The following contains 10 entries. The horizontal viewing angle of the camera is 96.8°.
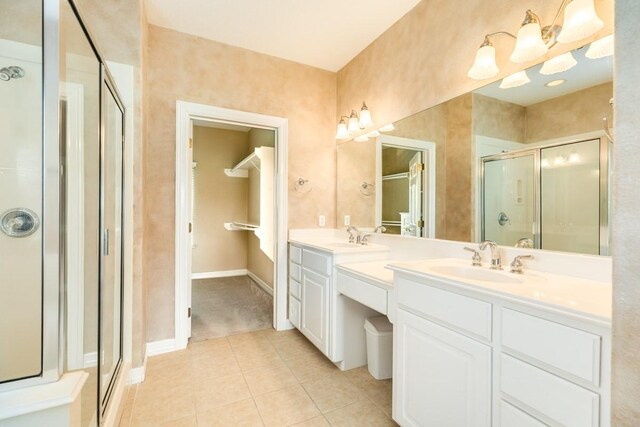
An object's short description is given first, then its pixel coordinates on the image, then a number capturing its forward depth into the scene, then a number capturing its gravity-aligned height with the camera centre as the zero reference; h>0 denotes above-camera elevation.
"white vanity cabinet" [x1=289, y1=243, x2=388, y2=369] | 2.00 -0.65
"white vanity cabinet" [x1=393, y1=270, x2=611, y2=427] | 0.78 -0.50
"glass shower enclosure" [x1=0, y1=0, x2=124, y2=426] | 0.87 +0.04
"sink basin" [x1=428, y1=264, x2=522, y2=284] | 1.34 -0.30
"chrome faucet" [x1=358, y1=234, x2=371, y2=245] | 2.46 -0.22
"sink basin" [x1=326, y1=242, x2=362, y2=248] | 2.42 -0.27
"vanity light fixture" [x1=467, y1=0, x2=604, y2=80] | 1.18 +0.83
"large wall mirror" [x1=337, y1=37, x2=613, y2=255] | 1.21 +0.29
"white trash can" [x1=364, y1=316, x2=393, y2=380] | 1.89 -0.90
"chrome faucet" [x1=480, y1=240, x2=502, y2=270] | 1.46 -0.21
